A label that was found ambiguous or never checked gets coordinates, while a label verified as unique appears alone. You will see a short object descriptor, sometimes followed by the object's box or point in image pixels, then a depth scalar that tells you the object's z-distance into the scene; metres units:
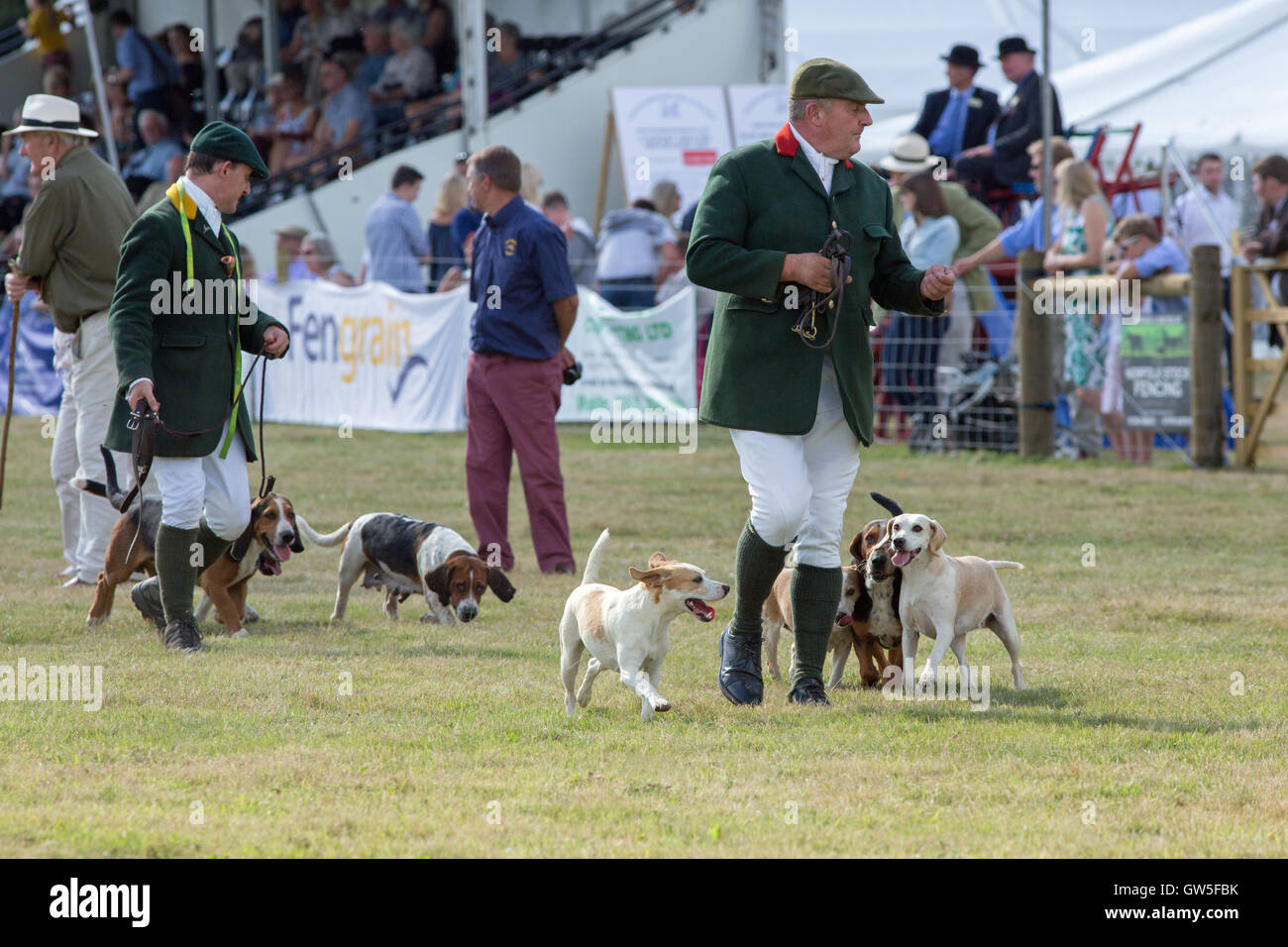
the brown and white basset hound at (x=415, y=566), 7.21
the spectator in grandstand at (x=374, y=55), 20.78
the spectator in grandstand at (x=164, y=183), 17.61
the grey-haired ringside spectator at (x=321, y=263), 17.66
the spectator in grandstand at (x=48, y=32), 23.67
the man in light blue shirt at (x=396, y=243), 16.72
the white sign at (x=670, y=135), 19.20
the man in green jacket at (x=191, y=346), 6.16
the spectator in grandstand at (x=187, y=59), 22.84
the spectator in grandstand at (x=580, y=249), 16.67
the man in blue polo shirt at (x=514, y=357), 8.69
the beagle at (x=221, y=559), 7.02
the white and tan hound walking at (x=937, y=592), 5.78
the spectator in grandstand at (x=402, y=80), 20.25
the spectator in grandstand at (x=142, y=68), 22.28
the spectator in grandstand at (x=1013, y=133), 14.34
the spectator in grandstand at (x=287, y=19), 22.91
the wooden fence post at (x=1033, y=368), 13.06
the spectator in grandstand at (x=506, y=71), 20.25
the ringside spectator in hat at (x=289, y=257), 17.98
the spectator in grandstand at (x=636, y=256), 16.16
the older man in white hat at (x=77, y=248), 7.84
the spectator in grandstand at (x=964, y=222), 13.91
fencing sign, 12.77
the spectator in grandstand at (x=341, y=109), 20.39
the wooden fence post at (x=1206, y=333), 12.41
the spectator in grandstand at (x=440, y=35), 20.56
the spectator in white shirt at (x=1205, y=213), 15.26
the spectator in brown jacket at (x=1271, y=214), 12.82
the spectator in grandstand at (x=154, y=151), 20.92
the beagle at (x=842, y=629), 6.00
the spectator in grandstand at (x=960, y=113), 15.03
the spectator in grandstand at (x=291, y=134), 20.97
